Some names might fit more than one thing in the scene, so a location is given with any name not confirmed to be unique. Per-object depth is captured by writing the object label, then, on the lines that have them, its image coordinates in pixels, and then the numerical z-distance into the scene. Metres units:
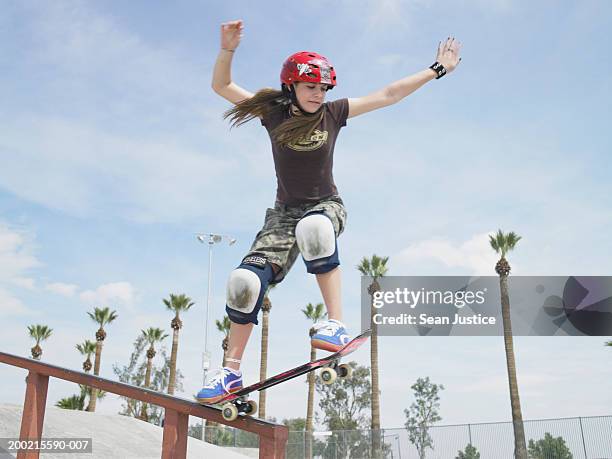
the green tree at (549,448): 20.84
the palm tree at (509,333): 20.95
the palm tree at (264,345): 30.17
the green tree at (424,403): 49.03
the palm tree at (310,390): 24.86
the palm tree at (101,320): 33.61
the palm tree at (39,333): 34.12
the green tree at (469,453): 21.12
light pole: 25.11
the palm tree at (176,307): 33.12
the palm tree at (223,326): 34.48
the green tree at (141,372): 50.22
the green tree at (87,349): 36.00
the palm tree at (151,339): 36.94
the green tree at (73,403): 20.62
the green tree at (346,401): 45.41
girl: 3.85
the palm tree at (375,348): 23.16
